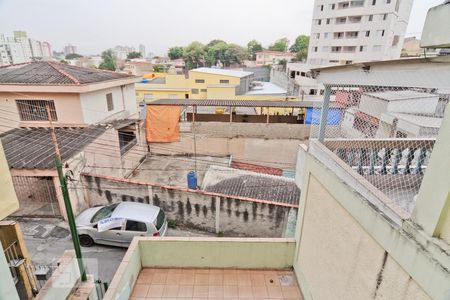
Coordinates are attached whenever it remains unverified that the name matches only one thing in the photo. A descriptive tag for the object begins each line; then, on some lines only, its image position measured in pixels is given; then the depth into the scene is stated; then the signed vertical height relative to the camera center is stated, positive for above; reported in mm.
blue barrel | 11109 -5037
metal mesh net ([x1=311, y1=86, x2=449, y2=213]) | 3695 -1386
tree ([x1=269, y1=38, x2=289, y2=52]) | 79312 +5320
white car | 7723 -4892
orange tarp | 14633 -3538
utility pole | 3910 -2401
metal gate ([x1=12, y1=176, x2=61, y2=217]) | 8836 -4907
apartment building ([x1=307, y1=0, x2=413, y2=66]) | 29719 +4076
